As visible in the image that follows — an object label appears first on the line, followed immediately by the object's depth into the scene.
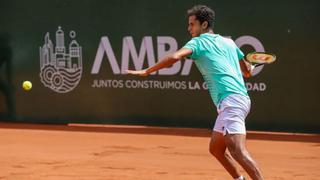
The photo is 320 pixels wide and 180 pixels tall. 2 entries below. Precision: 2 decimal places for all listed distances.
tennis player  10.80
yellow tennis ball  24.12
